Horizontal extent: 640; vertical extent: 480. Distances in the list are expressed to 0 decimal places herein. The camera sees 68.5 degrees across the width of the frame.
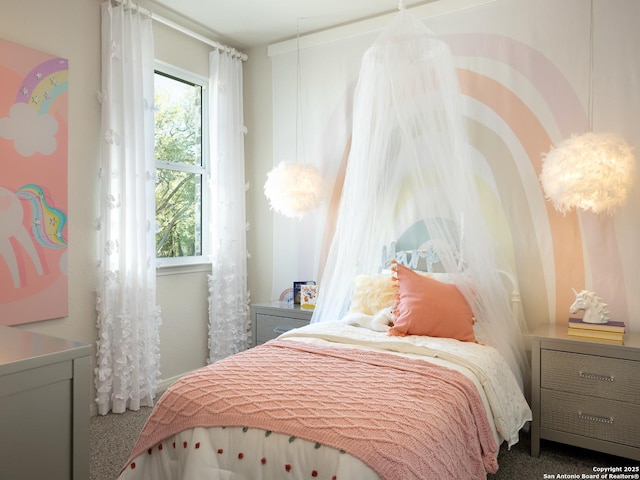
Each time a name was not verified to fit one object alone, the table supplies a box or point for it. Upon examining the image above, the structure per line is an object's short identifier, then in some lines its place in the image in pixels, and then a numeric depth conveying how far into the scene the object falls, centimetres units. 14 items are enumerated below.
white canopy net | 282
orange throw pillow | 268
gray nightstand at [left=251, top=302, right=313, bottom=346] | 366
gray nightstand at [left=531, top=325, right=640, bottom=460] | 247
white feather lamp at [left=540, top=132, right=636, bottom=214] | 265
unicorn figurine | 267
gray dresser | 121
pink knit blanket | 155
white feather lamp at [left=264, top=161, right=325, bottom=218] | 375
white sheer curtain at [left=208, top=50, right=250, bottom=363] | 418
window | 394
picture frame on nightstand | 394
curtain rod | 346
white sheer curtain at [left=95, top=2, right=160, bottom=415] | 328
